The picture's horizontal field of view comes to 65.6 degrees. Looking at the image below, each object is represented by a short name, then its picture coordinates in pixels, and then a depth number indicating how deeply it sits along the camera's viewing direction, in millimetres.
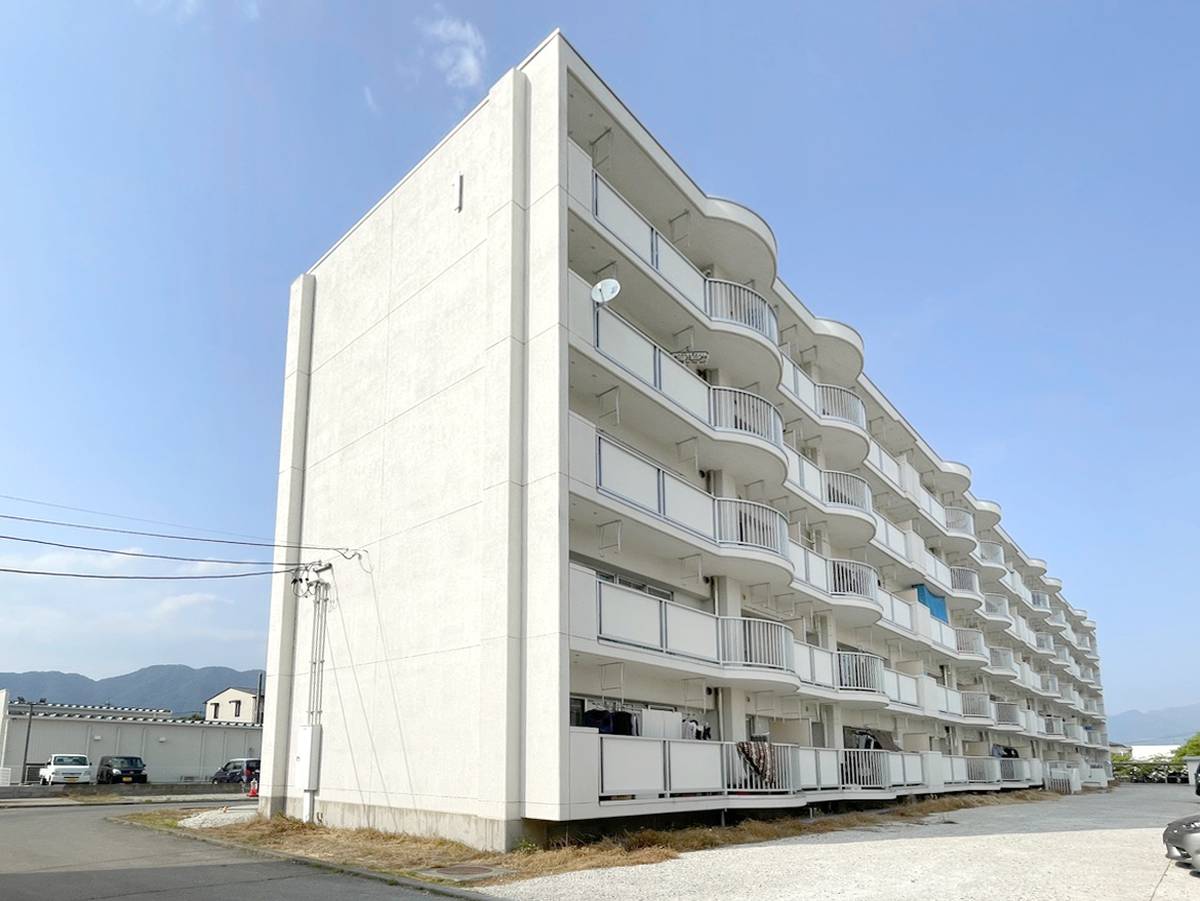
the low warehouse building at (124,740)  42156
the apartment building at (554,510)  16250
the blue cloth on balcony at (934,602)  37031
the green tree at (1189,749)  87731
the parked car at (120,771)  39969
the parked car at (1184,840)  13102
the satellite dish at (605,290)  17969
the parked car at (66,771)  38906
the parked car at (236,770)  41688
